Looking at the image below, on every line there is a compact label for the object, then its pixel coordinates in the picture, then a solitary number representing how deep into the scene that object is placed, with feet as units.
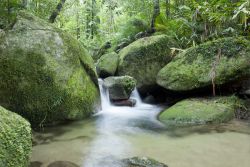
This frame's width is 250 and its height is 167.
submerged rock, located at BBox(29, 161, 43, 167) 9.43
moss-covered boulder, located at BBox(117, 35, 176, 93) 21.65
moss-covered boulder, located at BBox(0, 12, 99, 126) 14.07
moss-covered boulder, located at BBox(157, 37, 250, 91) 17.08
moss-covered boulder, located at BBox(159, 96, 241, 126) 14.99
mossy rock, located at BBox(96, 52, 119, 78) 23.01
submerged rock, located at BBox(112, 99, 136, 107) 19.98
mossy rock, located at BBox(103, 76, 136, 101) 19.77
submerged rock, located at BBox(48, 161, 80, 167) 9.43
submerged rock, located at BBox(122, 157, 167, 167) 9.15
